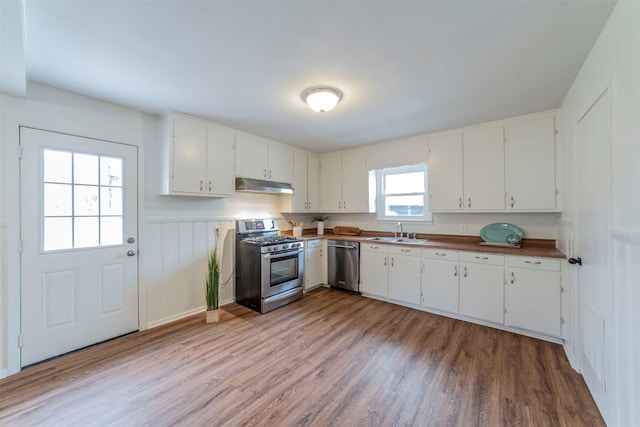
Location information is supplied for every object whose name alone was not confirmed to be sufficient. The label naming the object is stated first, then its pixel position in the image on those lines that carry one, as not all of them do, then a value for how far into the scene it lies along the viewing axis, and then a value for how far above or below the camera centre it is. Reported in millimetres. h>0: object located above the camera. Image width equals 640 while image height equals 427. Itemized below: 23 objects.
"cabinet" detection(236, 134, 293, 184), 3506 +838
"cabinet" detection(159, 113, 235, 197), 2824 +686
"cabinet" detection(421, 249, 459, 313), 3090 -836
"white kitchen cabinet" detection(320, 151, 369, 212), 4262 +563
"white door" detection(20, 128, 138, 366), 2158 -271
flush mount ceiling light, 2238 +1074
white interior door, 1534 -199
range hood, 3408 +407
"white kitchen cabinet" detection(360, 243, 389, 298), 3662 -833
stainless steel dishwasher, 3945 -823
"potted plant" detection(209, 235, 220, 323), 3000 -977
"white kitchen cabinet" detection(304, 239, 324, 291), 4070 -839
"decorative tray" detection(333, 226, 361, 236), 4594 -316
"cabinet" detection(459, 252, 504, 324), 2797 -841
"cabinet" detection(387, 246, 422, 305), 3379 -836
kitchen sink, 3574 -401
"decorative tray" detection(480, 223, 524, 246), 3092 -258
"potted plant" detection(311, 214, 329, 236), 4773 -135
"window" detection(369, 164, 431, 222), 4004 +356
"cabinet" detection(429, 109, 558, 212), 2803 +581
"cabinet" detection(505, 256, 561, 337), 2504 -842
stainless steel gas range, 3295 -753
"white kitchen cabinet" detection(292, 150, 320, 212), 4336 +580
